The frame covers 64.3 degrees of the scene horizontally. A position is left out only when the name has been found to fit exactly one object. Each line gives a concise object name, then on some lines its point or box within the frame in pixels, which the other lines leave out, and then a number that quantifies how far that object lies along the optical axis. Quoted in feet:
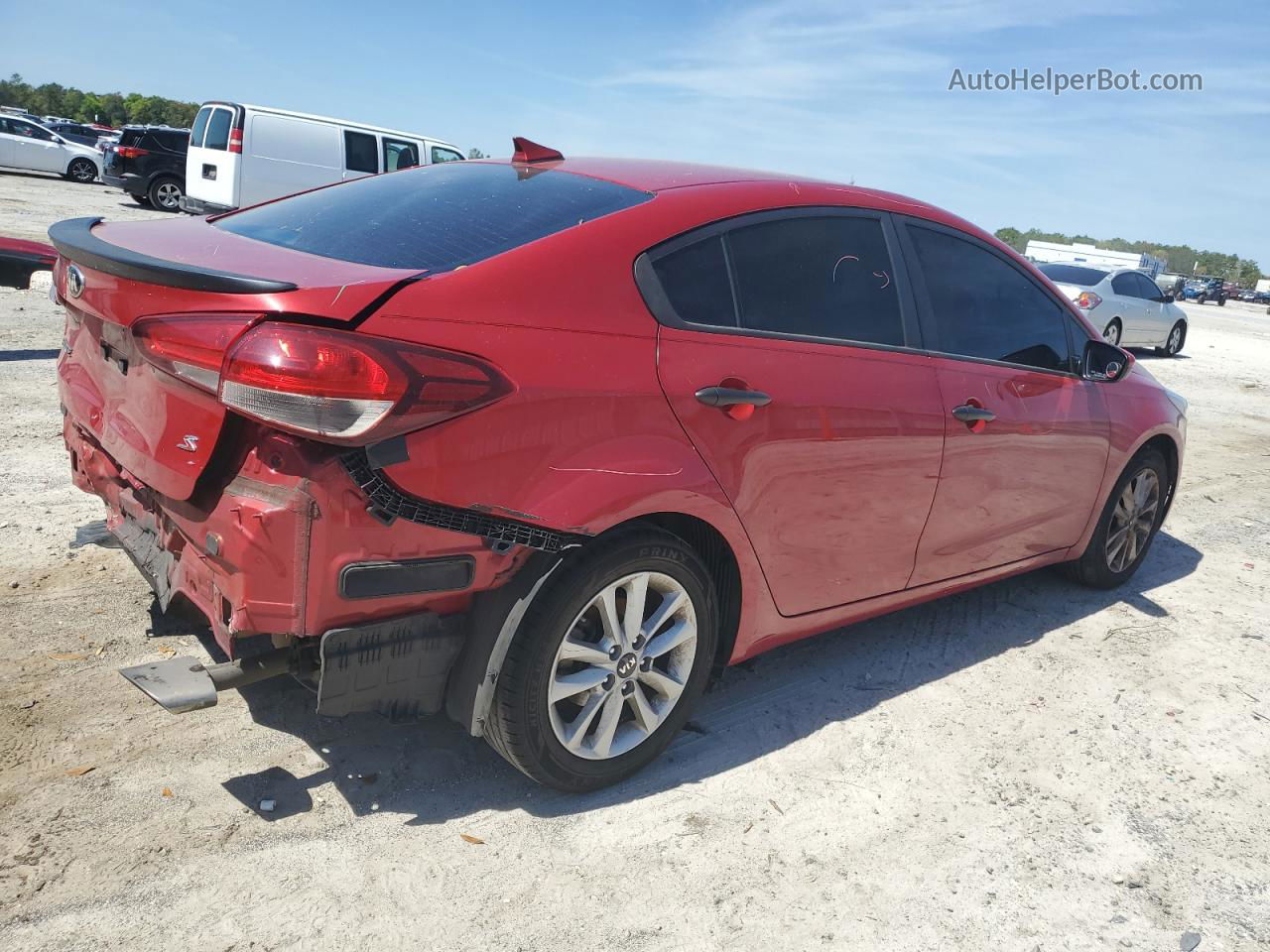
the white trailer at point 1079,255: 133.71
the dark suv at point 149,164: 70.28
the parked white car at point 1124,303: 52.85
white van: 53.31
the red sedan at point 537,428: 7.55
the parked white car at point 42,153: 91.15
